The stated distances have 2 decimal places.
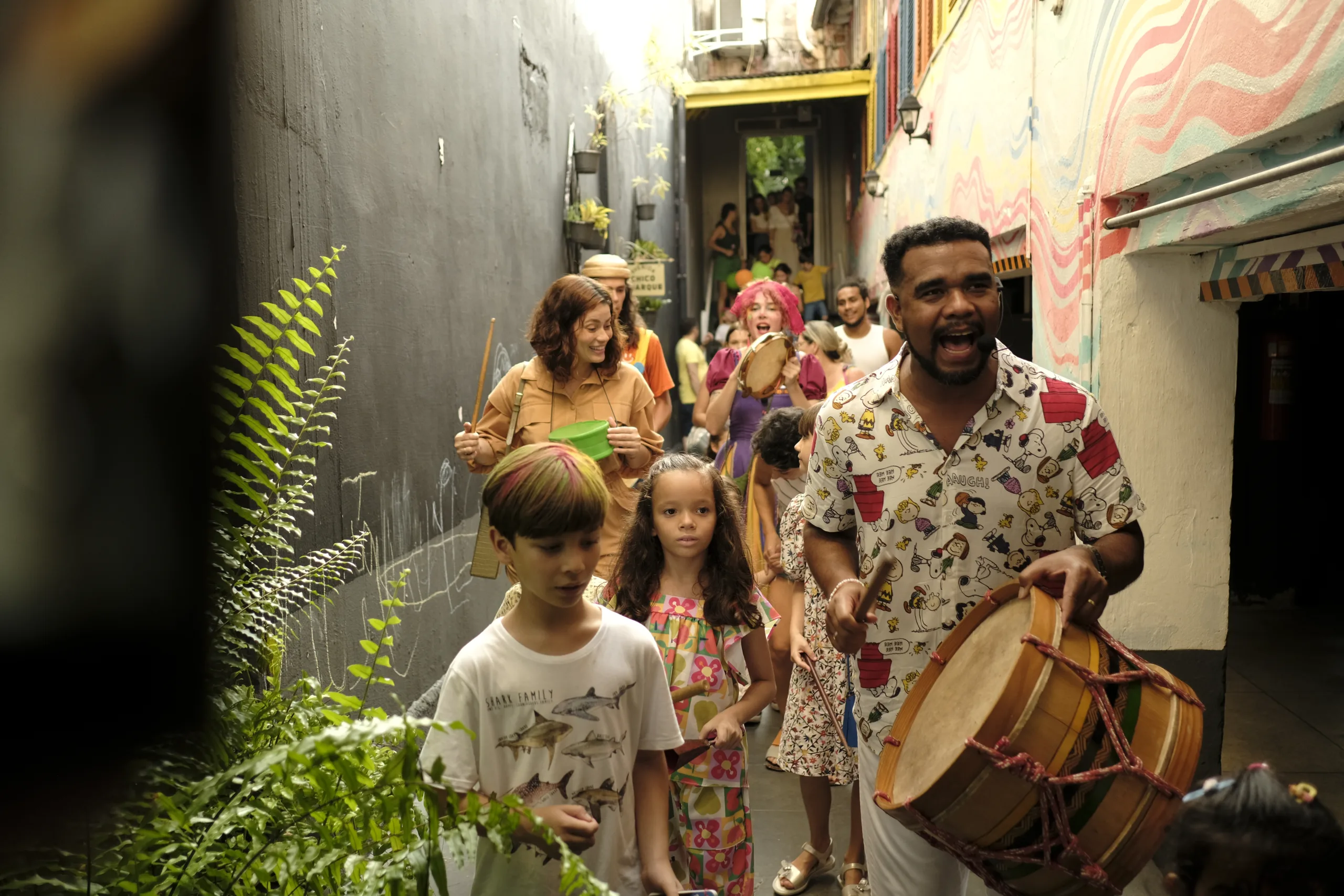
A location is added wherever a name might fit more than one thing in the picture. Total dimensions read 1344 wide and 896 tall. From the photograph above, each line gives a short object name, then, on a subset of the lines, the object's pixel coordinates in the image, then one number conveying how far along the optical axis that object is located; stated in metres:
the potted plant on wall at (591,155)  9.61
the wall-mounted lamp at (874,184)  14.89
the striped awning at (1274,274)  3.01
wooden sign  11.80
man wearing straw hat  5.46
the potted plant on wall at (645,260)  11.89
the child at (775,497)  4.33
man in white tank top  7.86
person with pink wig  5.90
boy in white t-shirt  2.06
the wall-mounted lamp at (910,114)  10.21
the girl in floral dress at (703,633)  2.76
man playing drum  2.41
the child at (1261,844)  1.58
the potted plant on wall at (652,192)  13.41
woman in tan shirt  4.17
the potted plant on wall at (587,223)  9.45
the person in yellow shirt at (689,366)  12.72
